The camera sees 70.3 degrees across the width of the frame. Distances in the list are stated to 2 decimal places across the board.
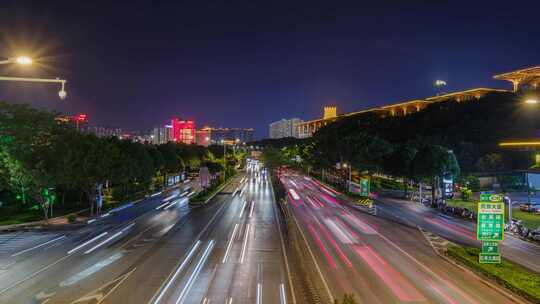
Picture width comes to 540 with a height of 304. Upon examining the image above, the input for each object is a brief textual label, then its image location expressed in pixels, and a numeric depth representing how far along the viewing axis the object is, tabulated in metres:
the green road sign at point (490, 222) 21.69
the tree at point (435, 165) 47.94
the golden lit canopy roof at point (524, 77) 112.44
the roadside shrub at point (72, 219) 35.00
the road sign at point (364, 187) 49.38
